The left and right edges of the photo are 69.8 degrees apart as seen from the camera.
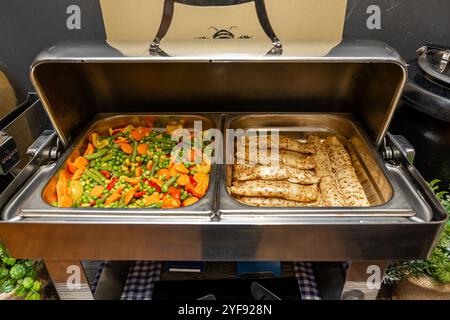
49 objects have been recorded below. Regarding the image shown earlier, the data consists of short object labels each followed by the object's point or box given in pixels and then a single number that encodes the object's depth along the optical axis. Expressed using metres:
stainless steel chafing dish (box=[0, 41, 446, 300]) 0.42
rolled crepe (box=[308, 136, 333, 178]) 0.57
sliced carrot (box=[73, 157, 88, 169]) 0.55
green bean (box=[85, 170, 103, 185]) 0.54
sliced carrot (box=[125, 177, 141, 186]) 0.54
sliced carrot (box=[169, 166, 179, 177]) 0.55
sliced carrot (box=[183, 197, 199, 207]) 0.50
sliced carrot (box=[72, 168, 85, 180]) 0.53
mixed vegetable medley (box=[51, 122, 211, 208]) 0.51
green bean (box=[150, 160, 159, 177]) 0.56
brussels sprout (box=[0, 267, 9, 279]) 0.56
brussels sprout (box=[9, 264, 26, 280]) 0.55
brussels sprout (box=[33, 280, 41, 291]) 0.56
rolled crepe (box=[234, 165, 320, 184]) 0.54
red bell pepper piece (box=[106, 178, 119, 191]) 0.53
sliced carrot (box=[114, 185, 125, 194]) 0.52
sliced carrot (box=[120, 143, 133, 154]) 0.60
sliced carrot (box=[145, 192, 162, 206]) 0.50
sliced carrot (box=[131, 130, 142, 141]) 0.61
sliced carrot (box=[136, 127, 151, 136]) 0.62
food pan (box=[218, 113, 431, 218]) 0.44
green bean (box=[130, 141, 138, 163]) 0.59
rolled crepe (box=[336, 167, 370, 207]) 0.50
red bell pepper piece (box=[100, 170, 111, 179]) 0.56
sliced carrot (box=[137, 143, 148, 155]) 0.59
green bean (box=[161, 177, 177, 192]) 0.52
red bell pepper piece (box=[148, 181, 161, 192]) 0.53
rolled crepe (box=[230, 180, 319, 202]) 0.51
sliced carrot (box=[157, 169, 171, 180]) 0.55
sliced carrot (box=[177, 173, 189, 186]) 0.53
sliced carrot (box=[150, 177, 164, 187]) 0.54
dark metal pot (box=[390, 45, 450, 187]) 0.58
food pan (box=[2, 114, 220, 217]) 0.44
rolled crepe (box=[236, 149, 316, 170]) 0.58
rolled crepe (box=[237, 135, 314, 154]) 0.60
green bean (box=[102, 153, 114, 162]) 0.58
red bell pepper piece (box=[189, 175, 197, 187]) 0.53
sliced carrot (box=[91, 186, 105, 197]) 0.52
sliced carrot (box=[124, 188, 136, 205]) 0.51
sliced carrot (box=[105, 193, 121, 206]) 0.51
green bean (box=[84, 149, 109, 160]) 0.57
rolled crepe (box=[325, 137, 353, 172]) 0.57
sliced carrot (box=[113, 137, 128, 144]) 0.61
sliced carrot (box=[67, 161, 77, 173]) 0.54
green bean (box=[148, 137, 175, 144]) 0.61
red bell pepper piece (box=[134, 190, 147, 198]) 0.52
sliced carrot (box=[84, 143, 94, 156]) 0.58
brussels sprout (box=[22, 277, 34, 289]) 0.55
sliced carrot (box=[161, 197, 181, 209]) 0.49
